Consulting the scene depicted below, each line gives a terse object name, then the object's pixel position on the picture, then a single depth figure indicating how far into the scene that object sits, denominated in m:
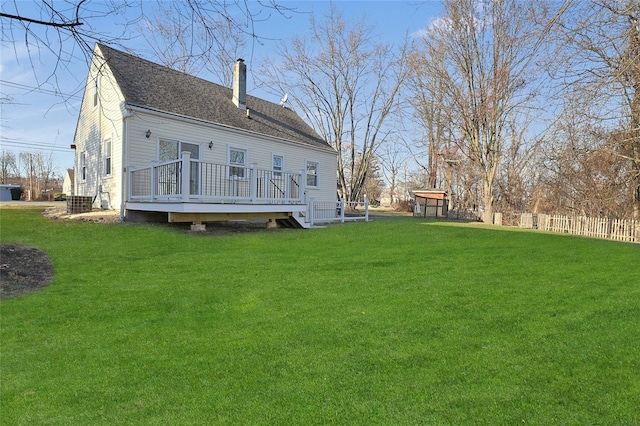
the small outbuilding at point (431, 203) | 25.12
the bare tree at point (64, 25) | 2.90
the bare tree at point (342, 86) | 26.03
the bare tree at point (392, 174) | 41.75
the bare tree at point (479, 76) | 19.83
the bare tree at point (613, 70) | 6.29
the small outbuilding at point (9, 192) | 31.45
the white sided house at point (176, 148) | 10.52
